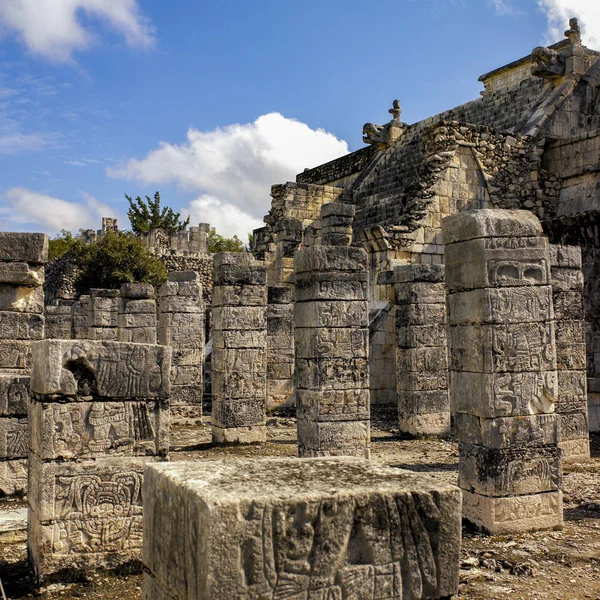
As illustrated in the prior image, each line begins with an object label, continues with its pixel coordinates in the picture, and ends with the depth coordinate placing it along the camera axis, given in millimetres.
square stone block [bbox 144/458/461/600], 2631
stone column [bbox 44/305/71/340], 23266
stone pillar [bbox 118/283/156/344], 15555
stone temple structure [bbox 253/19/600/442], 15180
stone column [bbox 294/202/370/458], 8609
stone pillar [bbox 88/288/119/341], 17453
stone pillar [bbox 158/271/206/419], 14430
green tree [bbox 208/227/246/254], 47625
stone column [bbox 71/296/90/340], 21484
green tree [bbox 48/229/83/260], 40344
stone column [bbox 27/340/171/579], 4727
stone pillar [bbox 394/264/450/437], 11305
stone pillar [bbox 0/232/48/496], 8781
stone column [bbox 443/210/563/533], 6129
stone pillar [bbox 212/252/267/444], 10930
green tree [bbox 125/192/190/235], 43688
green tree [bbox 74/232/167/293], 30188
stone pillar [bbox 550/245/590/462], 9180
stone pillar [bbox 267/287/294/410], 14297
